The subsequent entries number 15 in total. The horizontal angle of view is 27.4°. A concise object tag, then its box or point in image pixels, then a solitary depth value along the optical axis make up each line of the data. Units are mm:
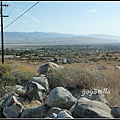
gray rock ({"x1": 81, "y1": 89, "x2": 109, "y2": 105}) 7908
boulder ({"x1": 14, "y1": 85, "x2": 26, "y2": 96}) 9866
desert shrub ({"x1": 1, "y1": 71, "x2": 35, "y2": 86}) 12617
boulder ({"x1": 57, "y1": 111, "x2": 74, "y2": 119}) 5693
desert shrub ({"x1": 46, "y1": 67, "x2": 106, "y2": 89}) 10062
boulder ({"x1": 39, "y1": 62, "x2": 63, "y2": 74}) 14884
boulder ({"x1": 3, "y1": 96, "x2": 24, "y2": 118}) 7783
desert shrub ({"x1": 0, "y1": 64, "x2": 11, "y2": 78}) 16766
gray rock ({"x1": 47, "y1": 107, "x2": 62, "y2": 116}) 6984
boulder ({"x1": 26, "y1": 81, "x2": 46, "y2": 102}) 9297
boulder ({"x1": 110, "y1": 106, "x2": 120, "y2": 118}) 6602
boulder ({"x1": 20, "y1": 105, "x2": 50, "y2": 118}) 7330
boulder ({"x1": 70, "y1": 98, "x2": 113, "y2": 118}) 6078
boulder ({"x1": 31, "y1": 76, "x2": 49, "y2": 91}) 10188
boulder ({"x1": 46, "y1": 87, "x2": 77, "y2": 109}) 7582
